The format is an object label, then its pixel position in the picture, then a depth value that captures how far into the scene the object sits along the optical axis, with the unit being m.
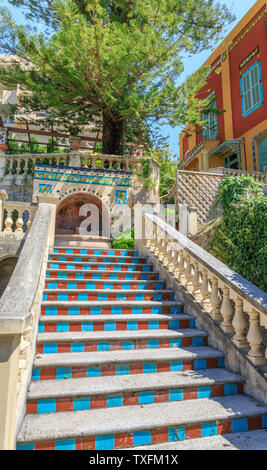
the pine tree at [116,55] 6.71
